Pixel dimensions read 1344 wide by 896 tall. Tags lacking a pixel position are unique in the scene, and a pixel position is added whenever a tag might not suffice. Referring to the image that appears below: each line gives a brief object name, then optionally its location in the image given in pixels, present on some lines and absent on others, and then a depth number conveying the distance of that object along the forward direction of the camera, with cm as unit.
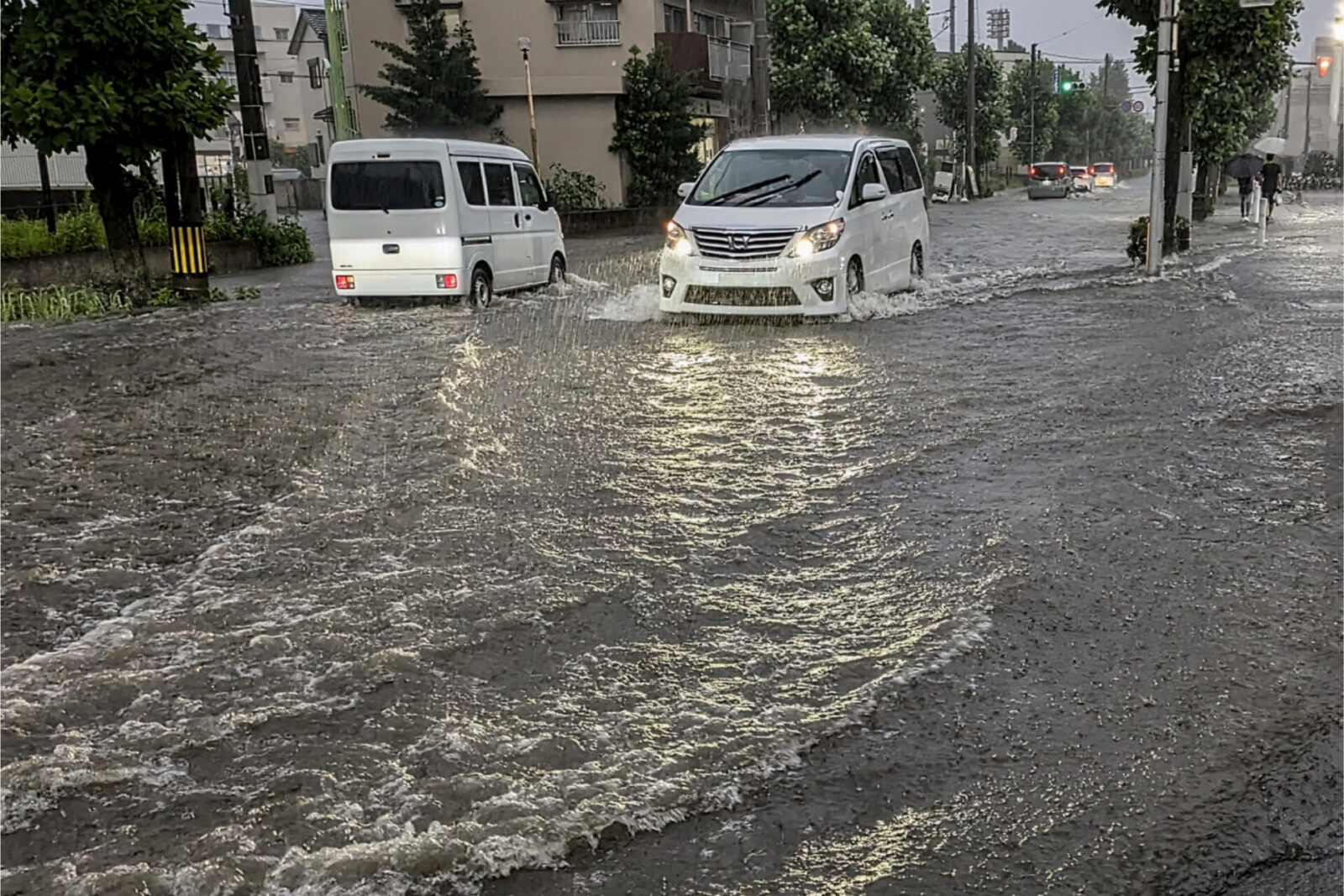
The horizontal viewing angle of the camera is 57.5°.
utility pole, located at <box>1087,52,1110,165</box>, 10095
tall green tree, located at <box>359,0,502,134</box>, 3319
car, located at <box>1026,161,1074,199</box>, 5341
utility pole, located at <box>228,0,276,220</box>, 1880
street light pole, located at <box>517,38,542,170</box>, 3256
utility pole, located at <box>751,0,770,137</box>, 2330
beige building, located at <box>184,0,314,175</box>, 7650
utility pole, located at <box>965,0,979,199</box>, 5116
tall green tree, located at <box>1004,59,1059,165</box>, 8100
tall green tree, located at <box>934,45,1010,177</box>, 5922
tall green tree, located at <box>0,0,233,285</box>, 1388
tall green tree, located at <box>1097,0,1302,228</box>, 1788
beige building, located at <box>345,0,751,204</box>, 3481
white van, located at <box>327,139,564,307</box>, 1406
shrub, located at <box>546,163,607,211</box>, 3306
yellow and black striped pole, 1605
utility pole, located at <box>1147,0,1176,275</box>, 1602
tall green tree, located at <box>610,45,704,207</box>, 3400
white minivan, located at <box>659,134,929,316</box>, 1201
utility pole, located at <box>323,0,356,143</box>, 3108
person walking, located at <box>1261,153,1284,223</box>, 2714
